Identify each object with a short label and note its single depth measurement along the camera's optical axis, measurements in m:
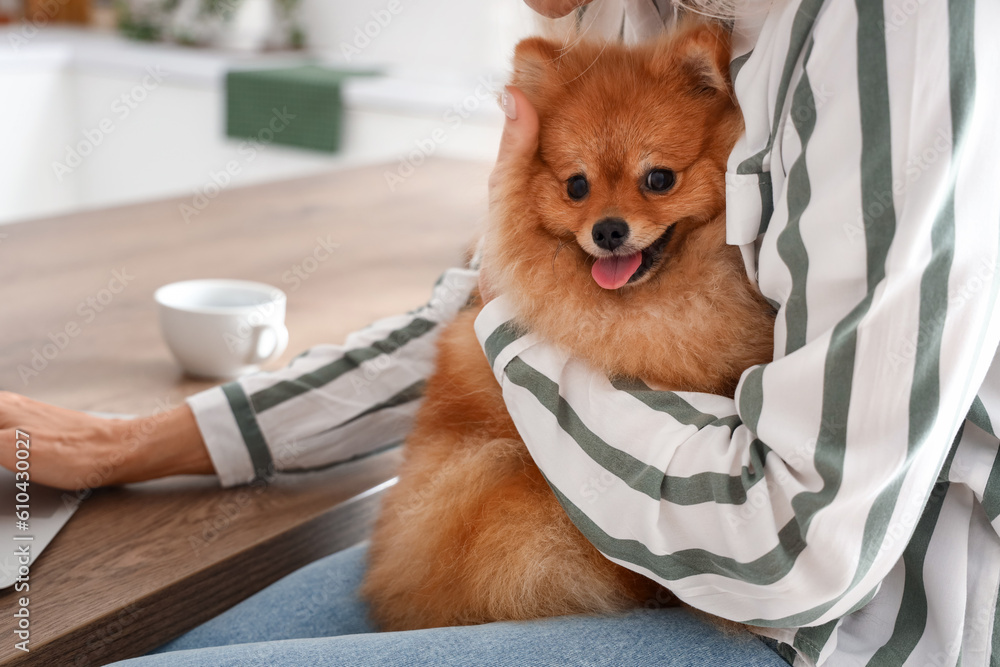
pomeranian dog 0.84
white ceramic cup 1.08
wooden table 0.75
